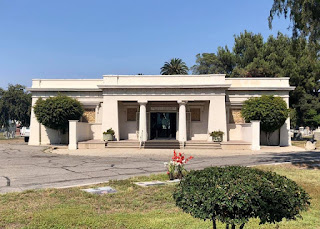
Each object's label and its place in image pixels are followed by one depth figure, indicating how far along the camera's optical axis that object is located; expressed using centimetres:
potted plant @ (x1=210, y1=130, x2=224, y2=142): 2434
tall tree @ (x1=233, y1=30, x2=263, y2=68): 3922
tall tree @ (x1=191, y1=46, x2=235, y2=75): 4294
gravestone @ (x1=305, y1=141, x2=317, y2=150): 2322
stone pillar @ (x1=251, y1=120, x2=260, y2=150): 2300
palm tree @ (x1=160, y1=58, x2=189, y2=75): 5766
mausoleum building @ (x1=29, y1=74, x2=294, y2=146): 2545
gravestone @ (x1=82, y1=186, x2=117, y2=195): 776
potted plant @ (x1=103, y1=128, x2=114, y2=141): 2447
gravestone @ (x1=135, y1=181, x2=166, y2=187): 881
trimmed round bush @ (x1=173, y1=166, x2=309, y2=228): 294
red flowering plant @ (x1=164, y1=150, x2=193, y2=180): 984
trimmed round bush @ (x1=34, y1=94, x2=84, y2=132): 2484
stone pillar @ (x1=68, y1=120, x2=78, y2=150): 2308
